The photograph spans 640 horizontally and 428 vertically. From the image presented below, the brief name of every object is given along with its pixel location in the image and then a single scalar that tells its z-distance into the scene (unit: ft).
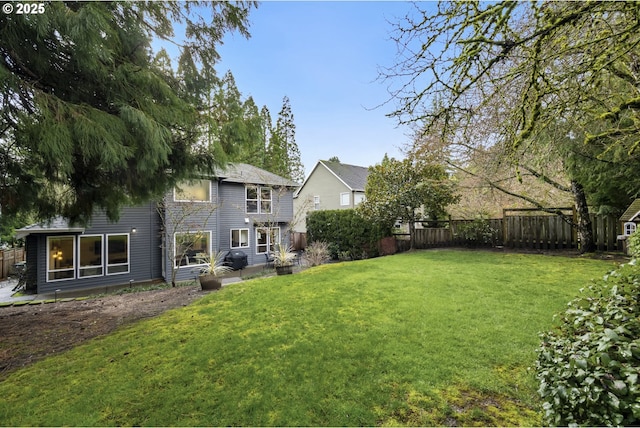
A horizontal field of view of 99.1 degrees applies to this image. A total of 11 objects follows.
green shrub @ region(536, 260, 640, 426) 4.71
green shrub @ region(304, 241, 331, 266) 41.52
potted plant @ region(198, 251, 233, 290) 26.16
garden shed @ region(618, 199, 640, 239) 21.43
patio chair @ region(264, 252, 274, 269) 53.47
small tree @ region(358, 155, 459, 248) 38.55
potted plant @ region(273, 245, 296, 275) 32.22
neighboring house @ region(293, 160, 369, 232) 78.64
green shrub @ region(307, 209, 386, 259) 49.19
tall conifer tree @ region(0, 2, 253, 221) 9.96
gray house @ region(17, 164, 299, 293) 38.40
